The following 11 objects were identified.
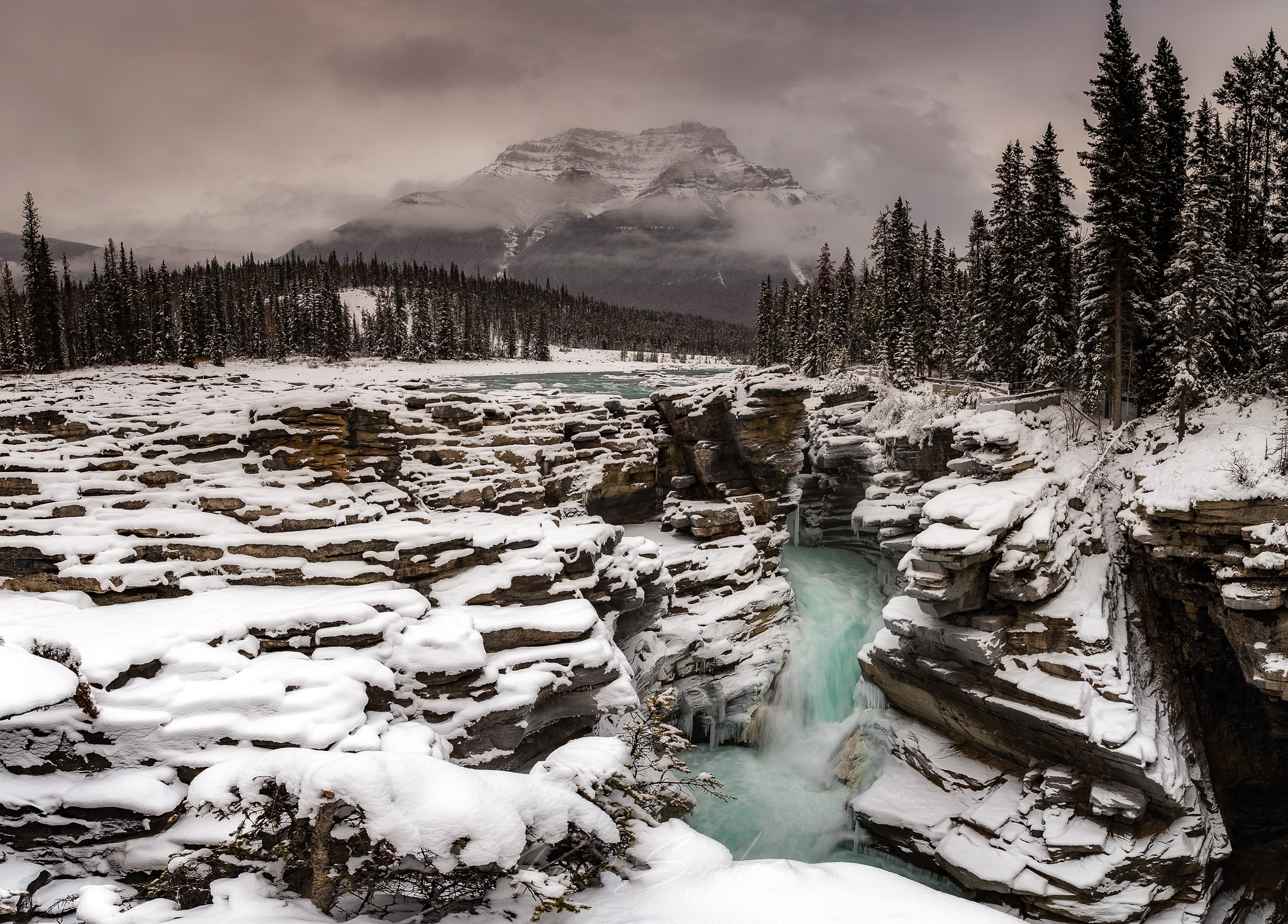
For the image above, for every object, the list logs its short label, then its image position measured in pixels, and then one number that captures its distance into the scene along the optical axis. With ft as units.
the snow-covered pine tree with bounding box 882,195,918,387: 155.12
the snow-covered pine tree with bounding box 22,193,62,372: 174.19
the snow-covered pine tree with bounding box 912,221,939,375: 155.84
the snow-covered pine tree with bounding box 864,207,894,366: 162.30
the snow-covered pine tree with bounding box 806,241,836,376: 215.31
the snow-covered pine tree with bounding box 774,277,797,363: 251.19
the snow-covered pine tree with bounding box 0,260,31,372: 177.17
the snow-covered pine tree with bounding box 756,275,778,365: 267.18
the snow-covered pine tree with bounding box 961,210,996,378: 123.13
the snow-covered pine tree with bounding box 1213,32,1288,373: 81.66
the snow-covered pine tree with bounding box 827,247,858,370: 209.97
